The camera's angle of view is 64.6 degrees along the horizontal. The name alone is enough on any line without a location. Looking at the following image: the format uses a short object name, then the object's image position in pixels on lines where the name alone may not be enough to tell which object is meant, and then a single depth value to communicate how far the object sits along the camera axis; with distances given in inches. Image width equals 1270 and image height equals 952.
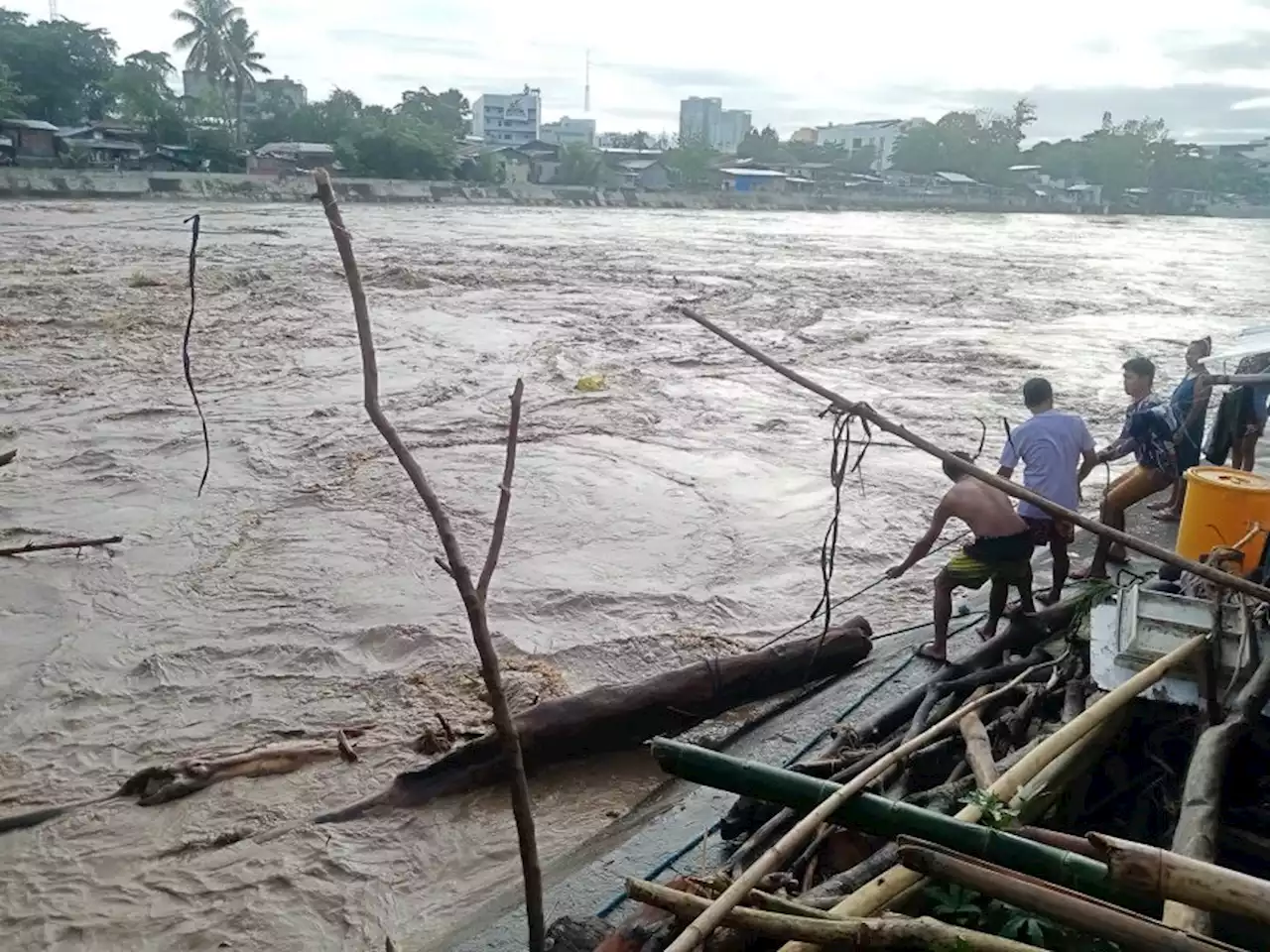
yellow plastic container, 204.5
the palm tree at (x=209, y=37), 2079.2
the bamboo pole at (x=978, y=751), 129.9
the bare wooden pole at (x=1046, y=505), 108.0
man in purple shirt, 236.8
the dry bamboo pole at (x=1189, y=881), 76.9
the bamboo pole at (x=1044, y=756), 105.1
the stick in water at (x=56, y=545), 175.6
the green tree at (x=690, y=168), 2498.8
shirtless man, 221.5
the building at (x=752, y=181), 2498.8
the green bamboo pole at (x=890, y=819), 95.6
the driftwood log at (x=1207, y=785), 92.8
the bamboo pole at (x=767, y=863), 87.7
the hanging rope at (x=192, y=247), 109.3
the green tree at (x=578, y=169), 2266.2
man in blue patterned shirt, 267.7
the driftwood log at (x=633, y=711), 209.6
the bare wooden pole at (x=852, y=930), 95.5
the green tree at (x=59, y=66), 1840.6
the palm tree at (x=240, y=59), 2111.2
